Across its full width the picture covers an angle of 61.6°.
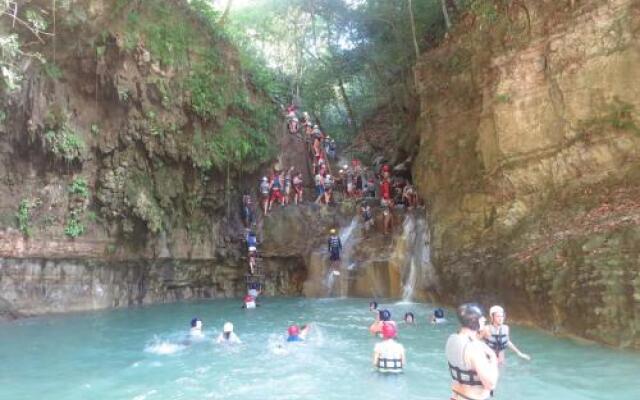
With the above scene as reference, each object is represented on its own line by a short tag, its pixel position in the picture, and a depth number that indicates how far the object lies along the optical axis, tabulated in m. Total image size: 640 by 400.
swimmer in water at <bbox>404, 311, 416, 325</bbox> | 13.35
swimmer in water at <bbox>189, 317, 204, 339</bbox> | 12.64
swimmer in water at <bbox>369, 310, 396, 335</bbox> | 10.74
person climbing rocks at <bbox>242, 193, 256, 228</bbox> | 22.86
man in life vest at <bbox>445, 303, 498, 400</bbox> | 4.53
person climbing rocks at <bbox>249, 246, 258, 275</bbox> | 21.60
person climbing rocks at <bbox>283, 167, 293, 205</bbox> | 23.50
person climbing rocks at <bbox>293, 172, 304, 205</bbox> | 23.85
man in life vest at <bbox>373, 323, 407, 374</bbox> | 8.23
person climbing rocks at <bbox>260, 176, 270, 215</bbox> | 22.84
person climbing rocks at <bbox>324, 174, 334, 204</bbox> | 23.66
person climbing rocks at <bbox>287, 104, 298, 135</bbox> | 26.39
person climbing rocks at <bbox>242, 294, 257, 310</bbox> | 18.12
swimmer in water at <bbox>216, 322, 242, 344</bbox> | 11.99
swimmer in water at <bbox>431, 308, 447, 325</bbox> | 13.34
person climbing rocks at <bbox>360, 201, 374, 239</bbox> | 21.25
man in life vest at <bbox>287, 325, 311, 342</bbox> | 11.71
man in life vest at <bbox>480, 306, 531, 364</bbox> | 7.75
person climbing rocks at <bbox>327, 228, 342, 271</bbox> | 20.31
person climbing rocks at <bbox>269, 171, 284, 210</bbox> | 23.17
